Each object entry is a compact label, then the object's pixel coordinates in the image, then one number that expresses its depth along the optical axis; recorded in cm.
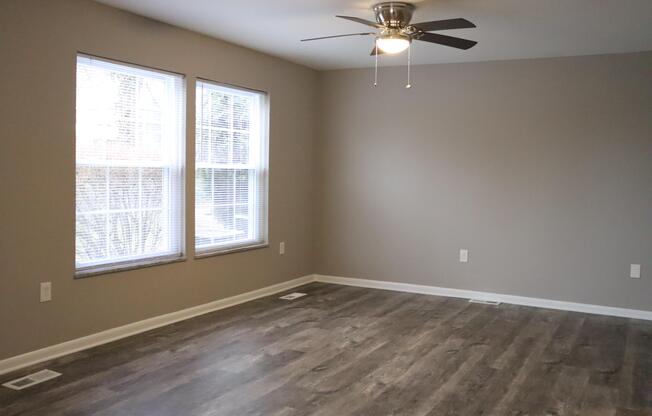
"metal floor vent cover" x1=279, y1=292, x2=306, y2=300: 582
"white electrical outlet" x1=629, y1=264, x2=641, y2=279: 536
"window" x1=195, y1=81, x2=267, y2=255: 516
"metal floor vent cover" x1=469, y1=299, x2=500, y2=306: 579
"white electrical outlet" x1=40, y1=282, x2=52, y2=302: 381
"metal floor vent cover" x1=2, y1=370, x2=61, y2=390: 336
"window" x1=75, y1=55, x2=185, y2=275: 412
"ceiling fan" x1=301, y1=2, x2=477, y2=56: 391
